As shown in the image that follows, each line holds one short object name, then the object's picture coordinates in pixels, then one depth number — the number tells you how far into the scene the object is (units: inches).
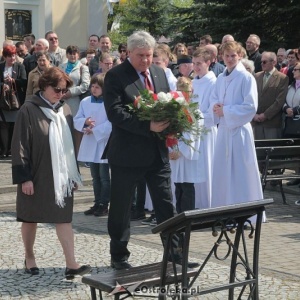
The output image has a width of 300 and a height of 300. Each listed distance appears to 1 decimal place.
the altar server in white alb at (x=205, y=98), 414.0
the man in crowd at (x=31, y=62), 634.2
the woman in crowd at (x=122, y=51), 639.1
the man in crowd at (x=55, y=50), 641.0
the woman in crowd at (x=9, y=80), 627.2
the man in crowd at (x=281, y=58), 668.9
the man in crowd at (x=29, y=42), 764.1
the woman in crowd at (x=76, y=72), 594.9
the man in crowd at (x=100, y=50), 633.6
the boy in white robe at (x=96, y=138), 427.8
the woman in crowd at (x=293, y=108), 523.2
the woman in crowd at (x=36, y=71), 578.5
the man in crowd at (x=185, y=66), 467.8
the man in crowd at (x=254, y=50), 583.1
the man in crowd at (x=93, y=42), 709.9
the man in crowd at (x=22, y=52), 688.7
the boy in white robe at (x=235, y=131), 390.6
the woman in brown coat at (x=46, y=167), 295.1
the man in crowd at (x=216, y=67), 530.9
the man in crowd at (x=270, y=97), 530.6
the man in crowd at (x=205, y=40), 607.5
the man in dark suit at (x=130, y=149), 290.5
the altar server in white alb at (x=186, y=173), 400.2
